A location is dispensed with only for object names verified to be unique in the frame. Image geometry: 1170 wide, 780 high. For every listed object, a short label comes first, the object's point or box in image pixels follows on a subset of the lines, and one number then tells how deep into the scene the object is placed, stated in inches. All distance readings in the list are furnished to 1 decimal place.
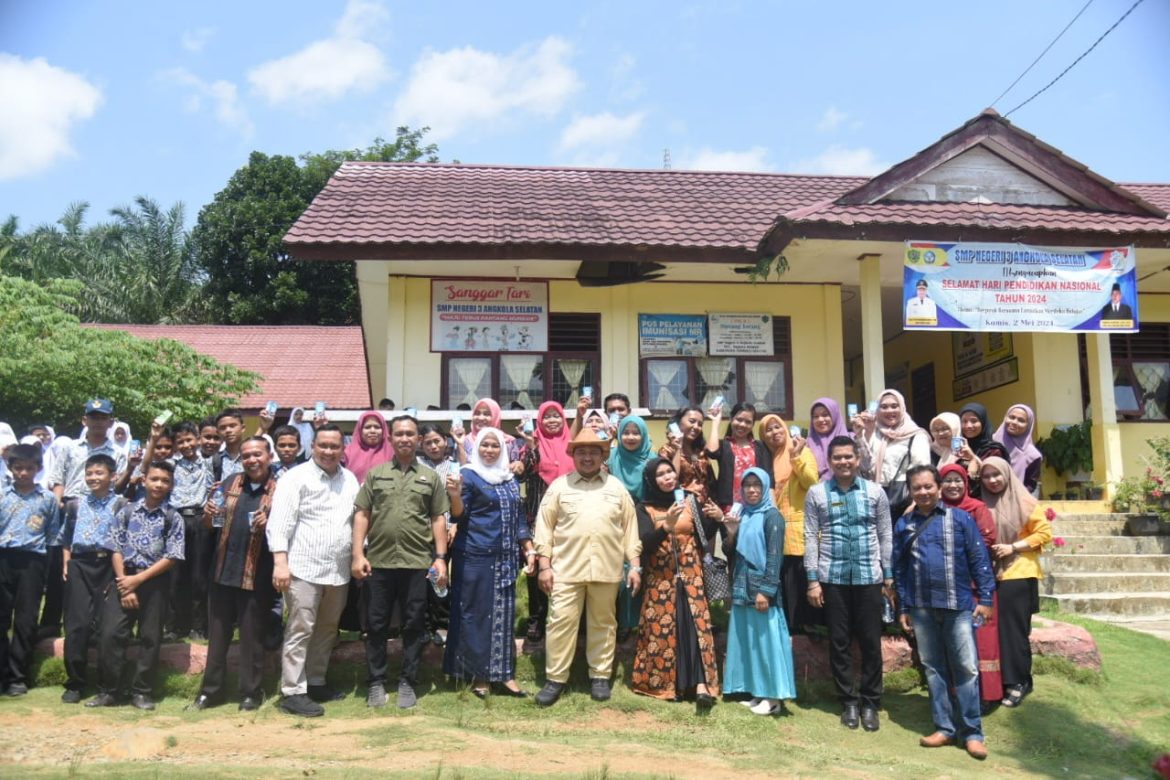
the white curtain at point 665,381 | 405.7
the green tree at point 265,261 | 1002.7
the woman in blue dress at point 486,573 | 217.5
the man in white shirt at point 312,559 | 207.9
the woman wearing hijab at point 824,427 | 250.5
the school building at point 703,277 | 375.2
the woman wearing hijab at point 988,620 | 213.5
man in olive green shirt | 212.7
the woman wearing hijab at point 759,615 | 214.1
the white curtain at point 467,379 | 397.1
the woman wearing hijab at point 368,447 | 246.5
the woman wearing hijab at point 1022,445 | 247.8
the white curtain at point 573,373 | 404.5
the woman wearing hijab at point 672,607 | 216.2
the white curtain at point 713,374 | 408.5
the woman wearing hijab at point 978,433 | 236.5
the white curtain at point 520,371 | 401.1
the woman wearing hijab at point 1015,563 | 218.2
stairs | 306.2
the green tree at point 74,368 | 434.6
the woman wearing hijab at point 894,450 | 238.0
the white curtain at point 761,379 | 409.4
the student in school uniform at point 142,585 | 215.2
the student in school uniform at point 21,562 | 222.1
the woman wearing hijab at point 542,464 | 247.6
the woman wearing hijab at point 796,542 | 230.5
